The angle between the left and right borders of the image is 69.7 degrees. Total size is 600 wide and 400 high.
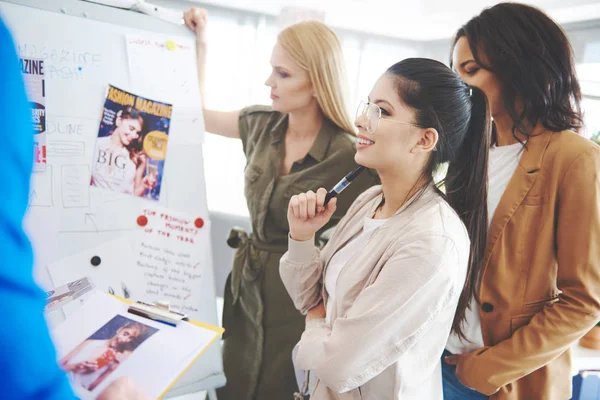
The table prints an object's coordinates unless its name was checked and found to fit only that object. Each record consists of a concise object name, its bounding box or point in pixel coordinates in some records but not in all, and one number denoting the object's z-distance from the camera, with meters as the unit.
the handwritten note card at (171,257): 1.17
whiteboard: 1.03
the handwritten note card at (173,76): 1.20
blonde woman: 1.42
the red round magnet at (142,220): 1.18
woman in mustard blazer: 0.94
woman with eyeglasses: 0.80
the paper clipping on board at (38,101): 1.03
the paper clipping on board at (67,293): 1.02
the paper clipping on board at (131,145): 1.12
